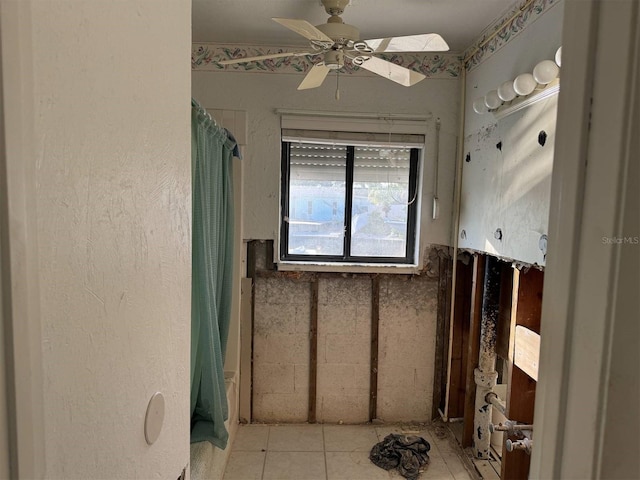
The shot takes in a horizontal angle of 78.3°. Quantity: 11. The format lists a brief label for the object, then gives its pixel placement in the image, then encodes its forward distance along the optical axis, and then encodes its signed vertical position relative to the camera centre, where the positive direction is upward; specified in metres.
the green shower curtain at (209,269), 1.66 -0.28
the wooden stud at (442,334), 2.96 -0.90
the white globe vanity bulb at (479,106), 2.34 +0.66
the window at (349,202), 2.95 +0.07
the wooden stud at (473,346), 2.60 -0.87
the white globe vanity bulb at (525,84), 1.82 +0.62
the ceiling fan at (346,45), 1.66 +0.74
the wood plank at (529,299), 2.04 -0.43
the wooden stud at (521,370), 2.02 -0.79
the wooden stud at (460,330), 2.87 -0.84
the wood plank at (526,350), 1.84 -0.65
